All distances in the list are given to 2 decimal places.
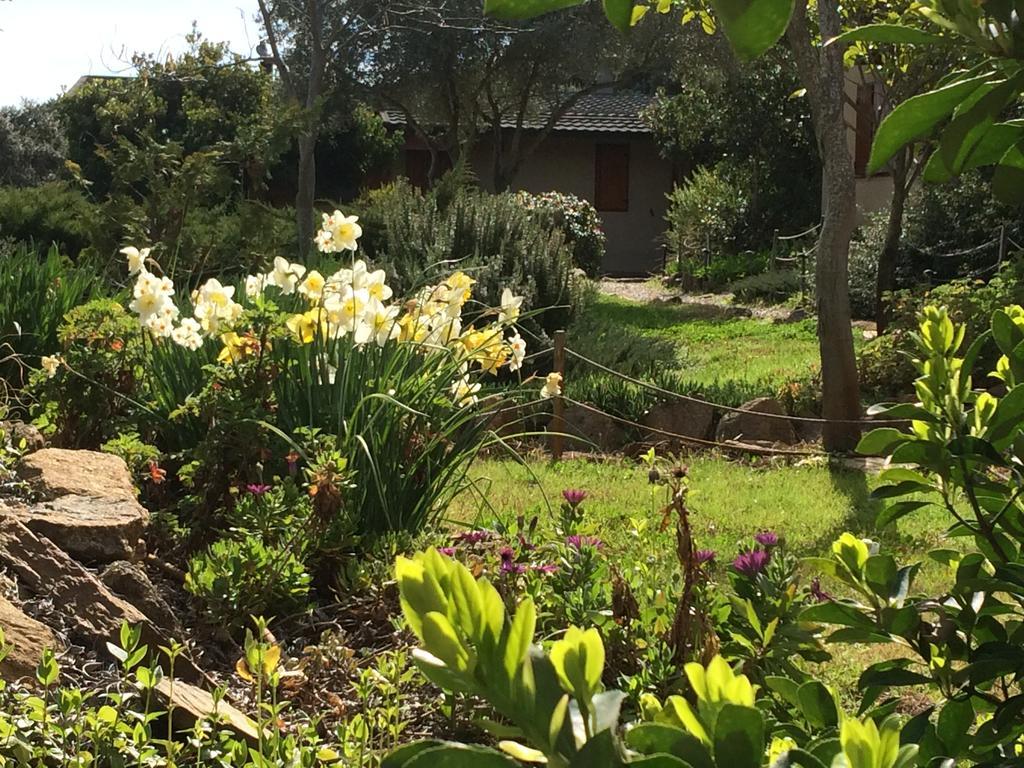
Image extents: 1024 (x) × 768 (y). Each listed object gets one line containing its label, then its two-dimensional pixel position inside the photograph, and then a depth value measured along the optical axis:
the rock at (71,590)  2.62
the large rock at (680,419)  9.23
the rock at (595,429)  8.87
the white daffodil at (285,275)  4.53
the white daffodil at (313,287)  4.35
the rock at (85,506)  3.02
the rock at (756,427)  8.94
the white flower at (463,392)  4.40
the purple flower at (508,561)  3.07
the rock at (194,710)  2.38
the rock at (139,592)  2.92
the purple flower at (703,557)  2.77
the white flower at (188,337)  4.35
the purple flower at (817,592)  2.77
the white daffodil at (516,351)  4.74
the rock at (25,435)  3.82
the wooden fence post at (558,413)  7.39
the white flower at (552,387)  4.74
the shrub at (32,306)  5.90
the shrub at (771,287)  18.17
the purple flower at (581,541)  3.15
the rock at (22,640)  2.30
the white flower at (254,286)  4.80
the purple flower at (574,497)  3.26
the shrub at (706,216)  22.73
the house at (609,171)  29.11
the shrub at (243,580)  3.05
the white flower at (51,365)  4.16
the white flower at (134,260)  4.52
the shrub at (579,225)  21.23
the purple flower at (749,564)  2.19
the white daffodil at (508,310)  4.62
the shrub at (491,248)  11.36
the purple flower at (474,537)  3.49
